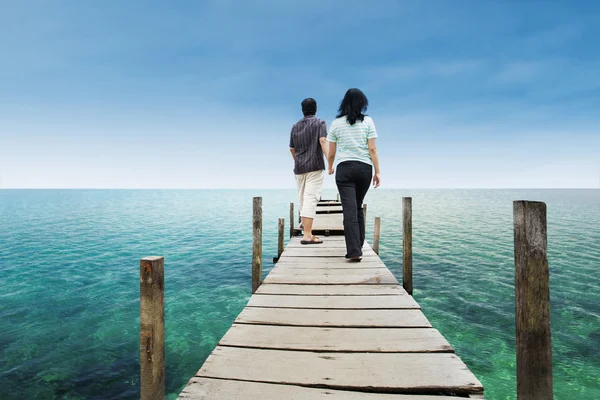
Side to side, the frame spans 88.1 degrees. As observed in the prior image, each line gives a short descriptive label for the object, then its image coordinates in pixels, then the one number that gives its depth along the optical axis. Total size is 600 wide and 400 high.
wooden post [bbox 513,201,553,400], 2.02
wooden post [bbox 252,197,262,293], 7.15
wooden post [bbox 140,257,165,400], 2.17
